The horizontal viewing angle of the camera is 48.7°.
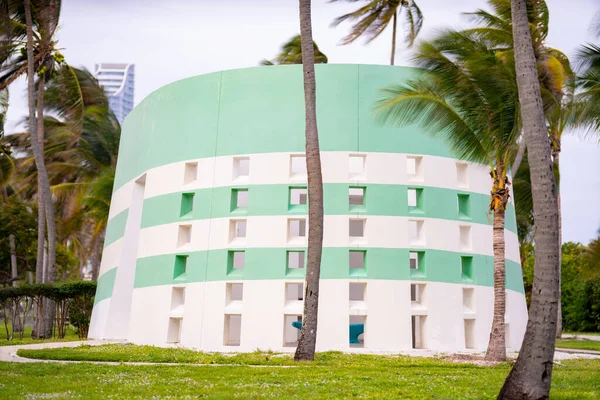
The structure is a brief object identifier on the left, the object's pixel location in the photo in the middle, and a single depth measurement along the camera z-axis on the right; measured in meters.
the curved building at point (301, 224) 19.88
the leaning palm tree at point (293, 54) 32.88
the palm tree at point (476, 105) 16.53
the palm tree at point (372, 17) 25.84
